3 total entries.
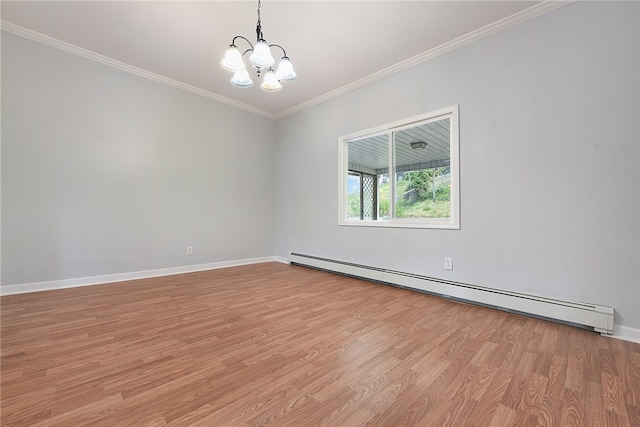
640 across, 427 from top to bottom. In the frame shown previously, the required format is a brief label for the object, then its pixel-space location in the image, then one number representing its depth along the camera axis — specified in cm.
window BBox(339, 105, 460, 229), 298
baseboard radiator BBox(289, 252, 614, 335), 199
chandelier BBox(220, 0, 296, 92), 205
